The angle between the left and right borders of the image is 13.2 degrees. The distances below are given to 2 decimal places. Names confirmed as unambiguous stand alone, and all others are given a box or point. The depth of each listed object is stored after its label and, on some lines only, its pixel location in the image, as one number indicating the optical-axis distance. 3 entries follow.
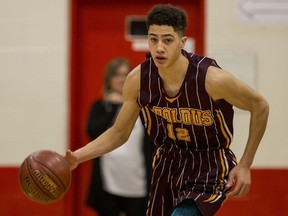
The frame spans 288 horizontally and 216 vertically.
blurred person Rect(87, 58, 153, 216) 11.14
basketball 7.93
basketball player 7.68
